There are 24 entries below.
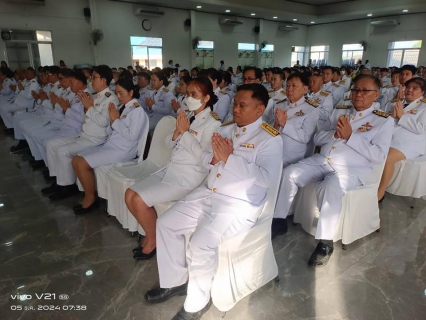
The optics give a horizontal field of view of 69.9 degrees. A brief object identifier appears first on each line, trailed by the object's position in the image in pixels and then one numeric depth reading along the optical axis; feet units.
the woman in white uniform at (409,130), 9.56
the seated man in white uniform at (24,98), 18.01
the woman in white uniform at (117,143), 9.16
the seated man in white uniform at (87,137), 10.20
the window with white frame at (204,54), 46.66
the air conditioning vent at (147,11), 38.26
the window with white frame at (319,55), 59.41
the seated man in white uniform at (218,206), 5.30
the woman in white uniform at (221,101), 13.32
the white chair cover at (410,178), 9.63
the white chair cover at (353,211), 7.42
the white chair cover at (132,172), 7.95
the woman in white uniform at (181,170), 6.76
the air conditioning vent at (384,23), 46.78
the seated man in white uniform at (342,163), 7.14
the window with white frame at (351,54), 53.72
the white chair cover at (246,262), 5.45
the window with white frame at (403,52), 47.21
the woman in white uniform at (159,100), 14.97
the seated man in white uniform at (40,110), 14.74
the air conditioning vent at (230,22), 46.91
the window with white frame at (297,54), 60.23
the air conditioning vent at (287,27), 54.60
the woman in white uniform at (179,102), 13.44
